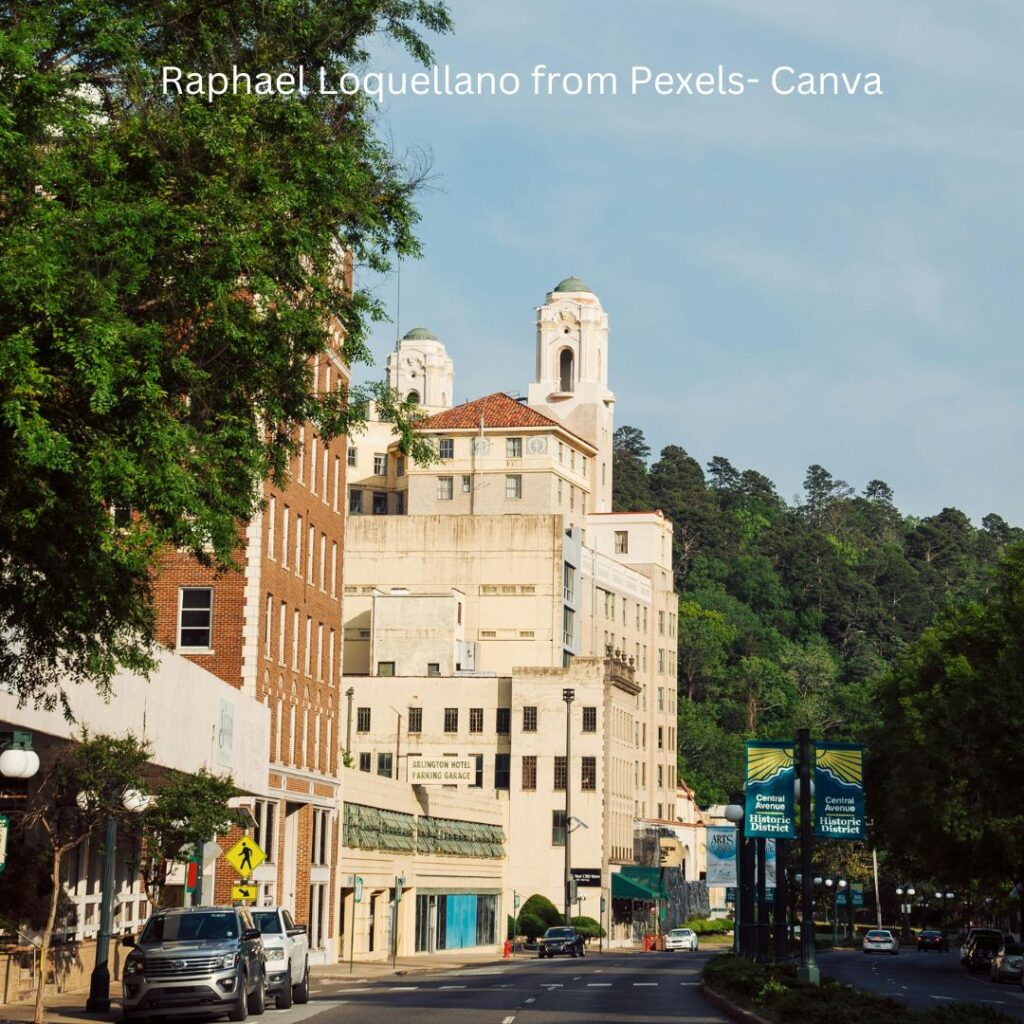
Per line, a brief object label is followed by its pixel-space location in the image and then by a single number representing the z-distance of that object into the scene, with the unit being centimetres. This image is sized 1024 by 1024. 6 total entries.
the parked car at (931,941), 11731
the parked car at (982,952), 7338
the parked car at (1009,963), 6431
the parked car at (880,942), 10350
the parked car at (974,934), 7519
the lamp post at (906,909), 14180
